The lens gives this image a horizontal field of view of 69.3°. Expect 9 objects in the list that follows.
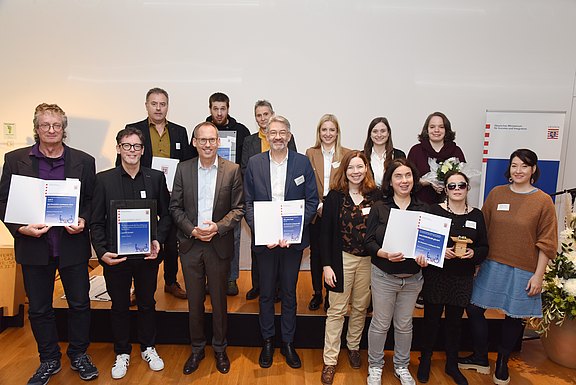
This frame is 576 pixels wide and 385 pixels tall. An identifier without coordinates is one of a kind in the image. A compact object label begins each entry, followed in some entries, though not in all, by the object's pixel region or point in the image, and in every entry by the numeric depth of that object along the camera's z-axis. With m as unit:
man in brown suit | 2.79
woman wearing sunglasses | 2.68
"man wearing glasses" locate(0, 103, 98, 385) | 2.59
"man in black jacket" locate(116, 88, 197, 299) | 3.24
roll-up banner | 4.50
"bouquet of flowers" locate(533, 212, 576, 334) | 3.09
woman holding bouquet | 3.29
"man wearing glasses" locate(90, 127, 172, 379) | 2.71
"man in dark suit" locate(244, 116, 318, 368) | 2.94
